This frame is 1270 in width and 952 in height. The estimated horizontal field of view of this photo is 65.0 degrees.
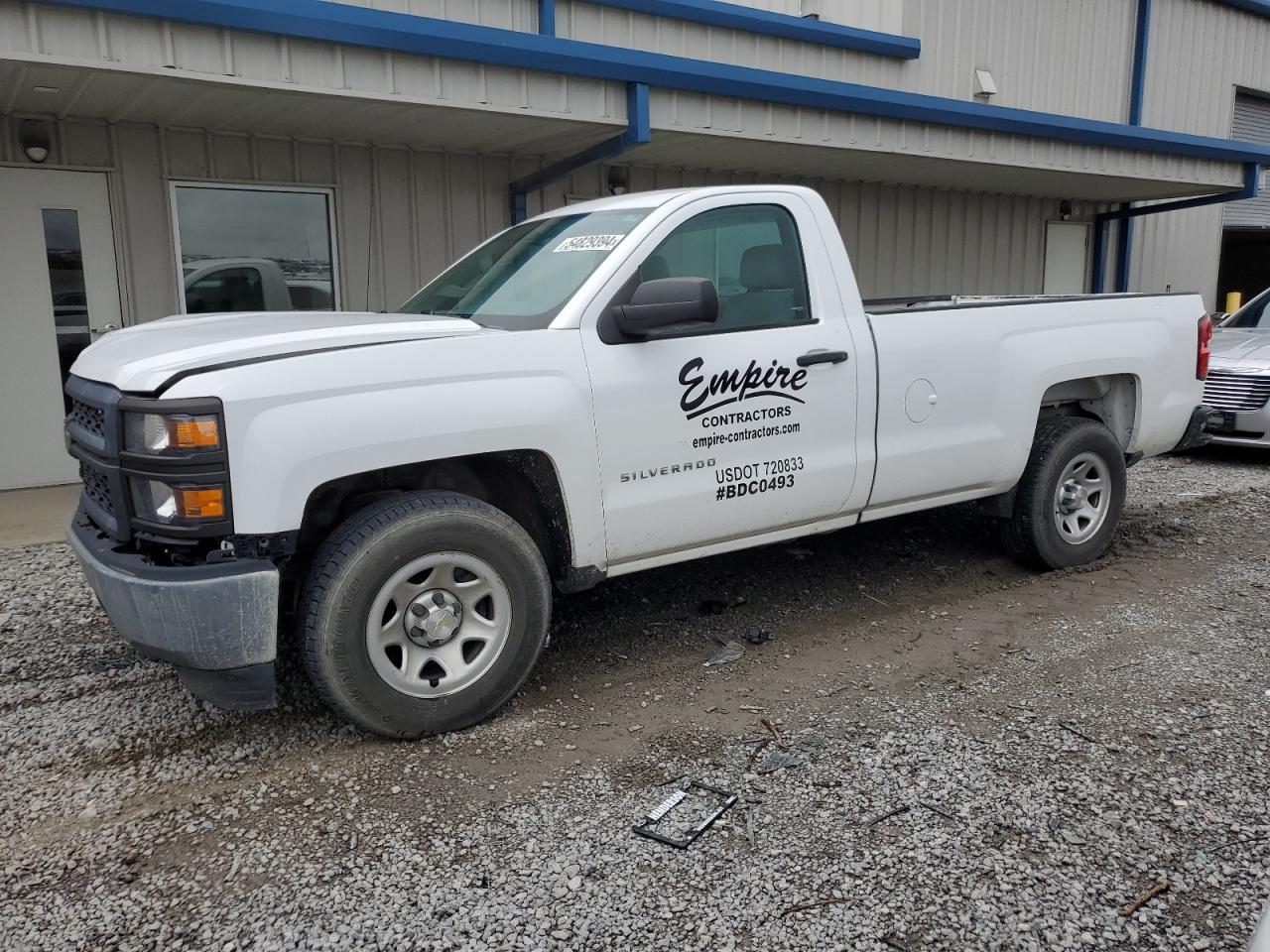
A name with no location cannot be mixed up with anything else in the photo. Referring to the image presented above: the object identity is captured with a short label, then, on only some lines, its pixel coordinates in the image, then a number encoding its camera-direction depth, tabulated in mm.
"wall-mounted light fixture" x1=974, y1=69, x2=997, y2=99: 13156
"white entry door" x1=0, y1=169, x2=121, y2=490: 7586
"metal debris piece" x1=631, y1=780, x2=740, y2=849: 2967
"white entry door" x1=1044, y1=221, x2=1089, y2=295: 14344
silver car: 8828
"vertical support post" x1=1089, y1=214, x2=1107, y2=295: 14773
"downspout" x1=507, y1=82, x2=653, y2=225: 7559
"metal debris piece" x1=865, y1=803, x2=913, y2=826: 3034
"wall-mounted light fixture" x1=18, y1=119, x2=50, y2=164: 7352
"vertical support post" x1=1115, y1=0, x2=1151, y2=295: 14781
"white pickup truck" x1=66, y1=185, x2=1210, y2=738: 3201
